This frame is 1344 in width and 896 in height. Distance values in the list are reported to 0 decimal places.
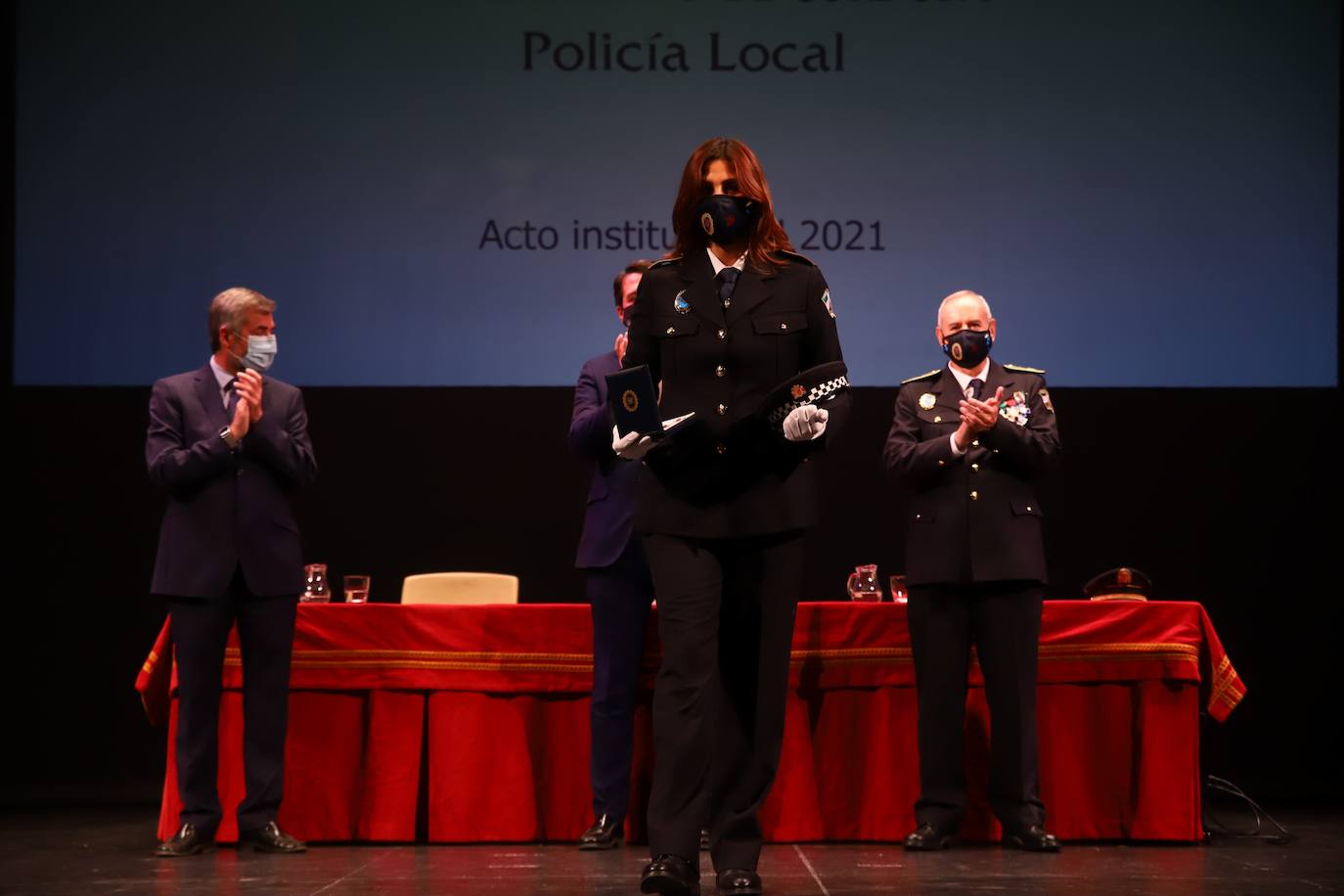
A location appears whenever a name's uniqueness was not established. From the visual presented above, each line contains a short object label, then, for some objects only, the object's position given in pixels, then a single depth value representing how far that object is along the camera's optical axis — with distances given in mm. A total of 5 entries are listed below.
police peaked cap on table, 4844
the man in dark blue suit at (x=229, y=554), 4340
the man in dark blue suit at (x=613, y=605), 4445
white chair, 5598
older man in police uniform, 4336
